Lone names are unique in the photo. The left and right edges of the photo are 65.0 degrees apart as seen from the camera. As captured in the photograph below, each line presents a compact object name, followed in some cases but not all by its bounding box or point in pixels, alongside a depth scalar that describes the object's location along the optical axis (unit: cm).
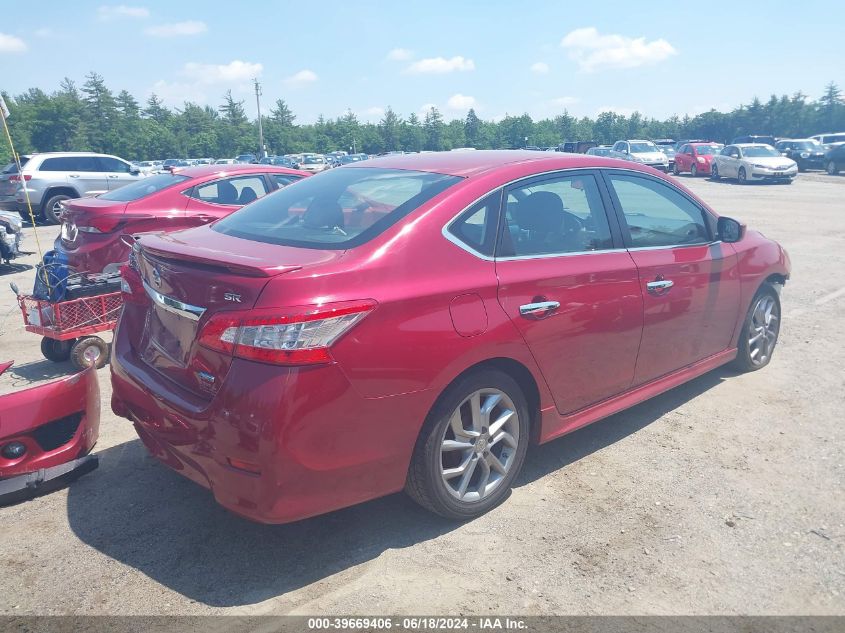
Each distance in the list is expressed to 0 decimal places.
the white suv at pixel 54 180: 1684
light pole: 7000
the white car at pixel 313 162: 4488
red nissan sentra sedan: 263
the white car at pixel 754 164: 2777
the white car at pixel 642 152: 3131
